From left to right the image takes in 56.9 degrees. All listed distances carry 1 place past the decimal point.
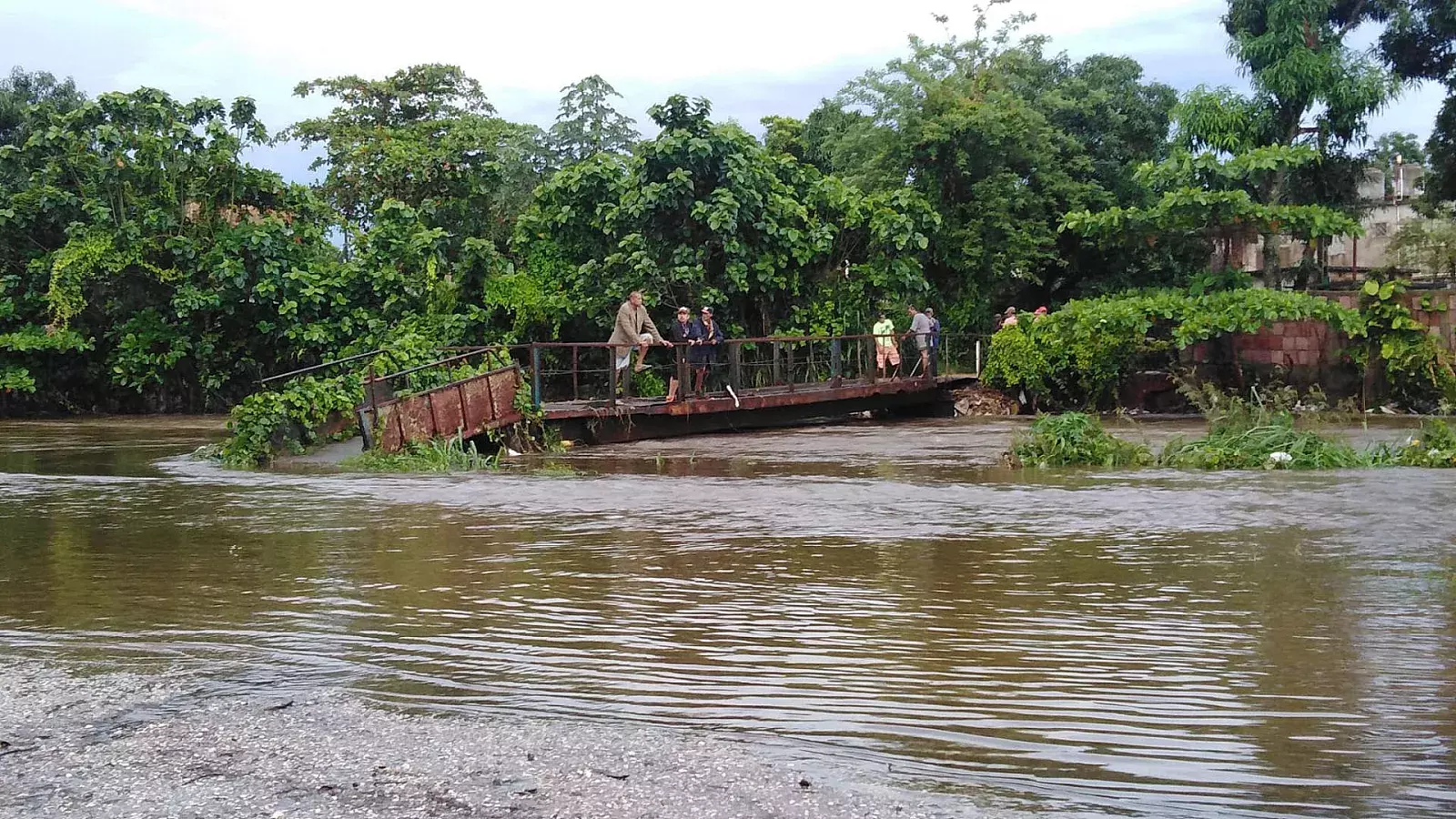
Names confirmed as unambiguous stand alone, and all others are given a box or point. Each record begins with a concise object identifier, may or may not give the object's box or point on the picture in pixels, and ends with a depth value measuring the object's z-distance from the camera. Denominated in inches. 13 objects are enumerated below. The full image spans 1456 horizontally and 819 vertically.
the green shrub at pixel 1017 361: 986.7
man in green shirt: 965.8
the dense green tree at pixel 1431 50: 1147.9
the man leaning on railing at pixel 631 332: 779.4
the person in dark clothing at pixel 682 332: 799.1
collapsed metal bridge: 645.3
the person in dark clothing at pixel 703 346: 818.3
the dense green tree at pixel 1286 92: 1010.1
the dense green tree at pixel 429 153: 1136.2
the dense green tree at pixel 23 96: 1352.1
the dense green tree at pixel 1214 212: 941.2
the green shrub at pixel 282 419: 626.8
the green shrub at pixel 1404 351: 904.3
